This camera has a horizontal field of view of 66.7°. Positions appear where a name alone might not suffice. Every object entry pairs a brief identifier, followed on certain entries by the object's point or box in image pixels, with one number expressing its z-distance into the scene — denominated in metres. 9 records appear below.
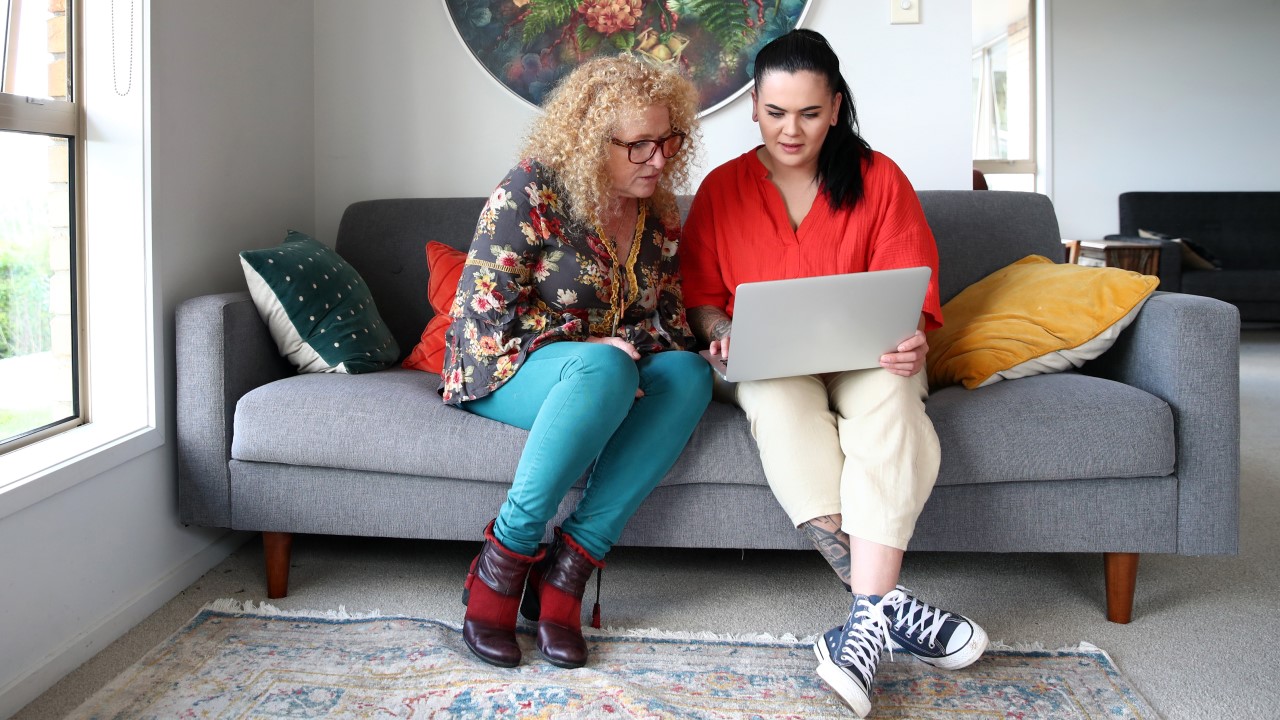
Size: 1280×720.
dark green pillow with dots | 1.94
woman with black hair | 1.51
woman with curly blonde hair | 1.58
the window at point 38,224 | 1.65
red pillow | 2.16
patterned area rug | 1.43
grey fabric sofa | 1.72
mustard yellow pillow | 1.86
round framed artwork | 2.57
